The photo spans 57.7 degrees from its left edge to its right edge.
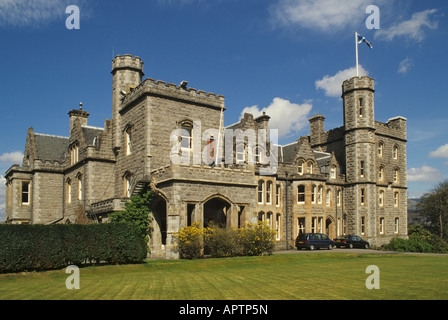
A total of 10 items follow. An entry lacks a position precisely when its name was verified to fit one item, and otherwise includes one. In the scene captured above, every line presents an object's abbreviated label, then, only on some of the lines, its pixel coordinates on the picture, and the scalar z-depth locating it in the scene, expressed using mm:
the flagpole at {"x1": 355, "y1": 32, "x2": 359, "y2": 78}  41156
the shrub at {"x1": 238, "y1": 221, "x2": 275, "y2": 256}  24203
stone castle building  25828
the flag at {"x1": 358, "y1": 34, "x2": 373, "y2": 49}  41062
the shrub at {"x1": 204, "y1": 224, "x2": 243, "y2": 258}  23031
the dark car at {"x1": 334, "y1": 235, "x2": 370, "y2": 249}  36156
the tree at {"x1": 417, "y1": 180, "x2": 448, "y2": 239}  53656
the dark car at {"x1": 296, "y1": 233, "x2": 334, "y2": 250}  33094
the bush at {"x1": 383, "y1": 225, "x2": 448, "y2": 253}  34125
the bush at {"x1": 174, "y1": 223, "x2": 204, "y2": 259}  22250
